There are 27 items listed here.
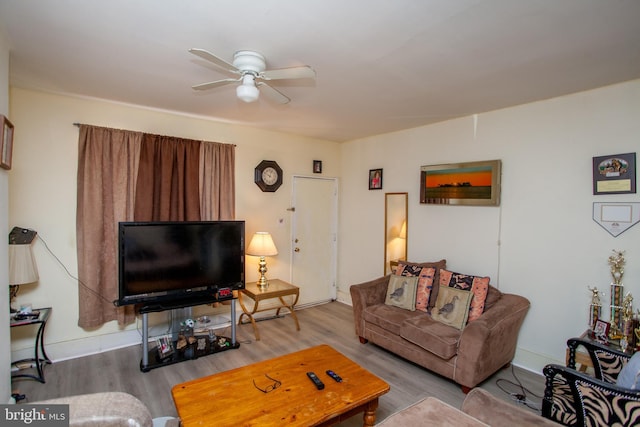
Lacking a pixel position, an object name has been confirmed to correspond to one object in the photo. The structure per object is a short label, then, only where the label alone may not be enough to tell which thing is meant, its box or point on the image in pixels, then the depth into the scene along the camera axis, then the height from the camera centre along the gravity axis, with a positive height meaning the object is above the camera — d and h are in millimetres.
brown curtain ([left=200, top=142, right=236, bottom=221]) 3811 +323
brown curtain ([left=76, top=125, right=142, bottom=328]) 3119 -42
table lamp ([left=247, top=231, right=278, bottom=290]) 3988 -503
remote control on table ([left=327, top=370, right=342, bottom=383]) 2105 -1113
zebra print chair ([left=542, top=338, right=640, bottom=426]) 1545 -963
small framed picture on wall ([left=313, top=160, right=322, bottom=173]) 4938 +676
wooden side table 3727 -1004
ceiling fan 1993 +876
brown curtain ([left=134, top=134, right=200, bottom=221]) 3400 +297
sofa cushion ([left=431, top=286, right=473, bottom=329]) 3018 -930
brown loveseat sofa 2617 -1125
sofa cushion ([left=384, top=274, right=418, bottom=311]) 3475 -902
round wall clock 4309 +454
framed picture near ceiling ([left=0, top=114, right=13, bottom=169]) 1894 +384
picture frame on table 2387 -866
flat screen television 2969 -540
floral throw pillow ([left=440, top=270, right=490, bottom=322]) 3039 -733
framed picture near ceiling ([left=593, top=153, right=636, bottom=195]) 2541 +335
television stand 2973 -1427
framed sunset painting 3334 +326
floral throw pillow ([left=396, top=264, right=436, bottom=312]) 3438 -761
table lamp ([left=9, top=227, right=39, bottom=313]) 2635 -475
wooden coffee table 1740 -1129
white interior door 4805 -443
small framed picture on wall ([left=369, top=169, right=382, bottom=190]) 4609 +463
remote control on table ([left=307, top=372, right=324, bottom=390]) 2017 -1106
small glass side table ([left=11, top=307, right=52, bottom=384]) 2672 -1310
